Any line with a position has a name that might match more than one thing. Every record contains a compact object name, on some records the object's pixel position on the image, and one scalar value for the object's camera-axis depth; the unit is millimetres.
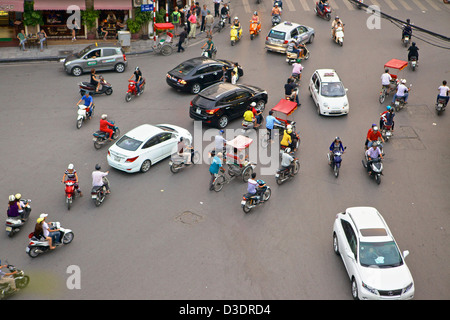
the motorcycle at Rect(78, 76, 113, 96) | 26859
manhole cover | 18469
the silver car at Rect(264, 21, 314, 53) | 32750
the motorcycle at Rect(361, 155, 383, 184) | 20623
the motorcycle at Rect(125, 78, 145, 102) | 27109
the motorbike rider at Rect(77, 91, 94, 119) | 24875
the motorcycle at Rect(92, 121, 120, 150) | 22656
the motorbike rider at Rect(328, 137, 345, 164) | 21125
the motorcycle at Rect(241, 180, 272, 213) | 18719
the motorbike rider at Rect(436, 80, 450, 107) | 25797
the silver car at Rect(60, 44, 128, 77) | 29953
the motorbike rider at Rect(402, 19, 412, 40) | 30969
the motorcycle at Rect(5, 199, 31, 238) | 17375
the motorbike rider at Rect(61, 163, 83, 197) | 18984
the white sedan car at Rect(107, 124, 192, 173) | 20750
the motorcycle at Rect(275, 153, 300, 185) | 20391
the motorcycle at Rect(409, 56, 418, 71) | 30825
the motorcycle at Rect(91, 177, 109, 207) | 18875
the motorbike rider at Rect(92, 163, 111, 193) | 18906
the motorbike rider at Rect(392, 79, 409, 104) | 26188
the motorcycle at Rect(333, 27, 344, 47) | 34625
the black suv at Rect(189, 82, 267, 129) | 24250
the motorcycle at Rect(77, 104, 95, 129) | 24281
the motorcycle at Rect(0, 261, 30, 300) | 14906
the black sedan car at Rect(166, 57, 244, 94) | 27672
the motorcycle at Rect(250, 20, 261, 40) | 35688
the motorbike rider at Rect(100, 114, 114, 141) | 22656
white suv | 14500
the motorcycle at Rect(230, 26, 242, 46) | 34656
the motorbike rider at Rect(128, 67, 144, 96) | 27328
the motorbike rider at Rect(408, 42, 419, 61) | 30781
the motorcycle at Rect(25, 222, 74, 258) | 16438
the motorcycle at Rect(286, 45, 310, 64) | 31422
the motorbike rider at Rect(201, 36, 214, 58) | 31688
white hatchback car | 25547
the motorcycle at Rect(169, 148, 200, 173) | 21062
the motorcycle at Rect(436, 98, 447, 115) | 25922
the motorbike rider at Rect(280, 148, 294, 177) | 20208
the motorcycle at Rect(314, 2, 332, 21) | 39153
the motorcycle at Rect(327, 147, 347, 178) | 20925
